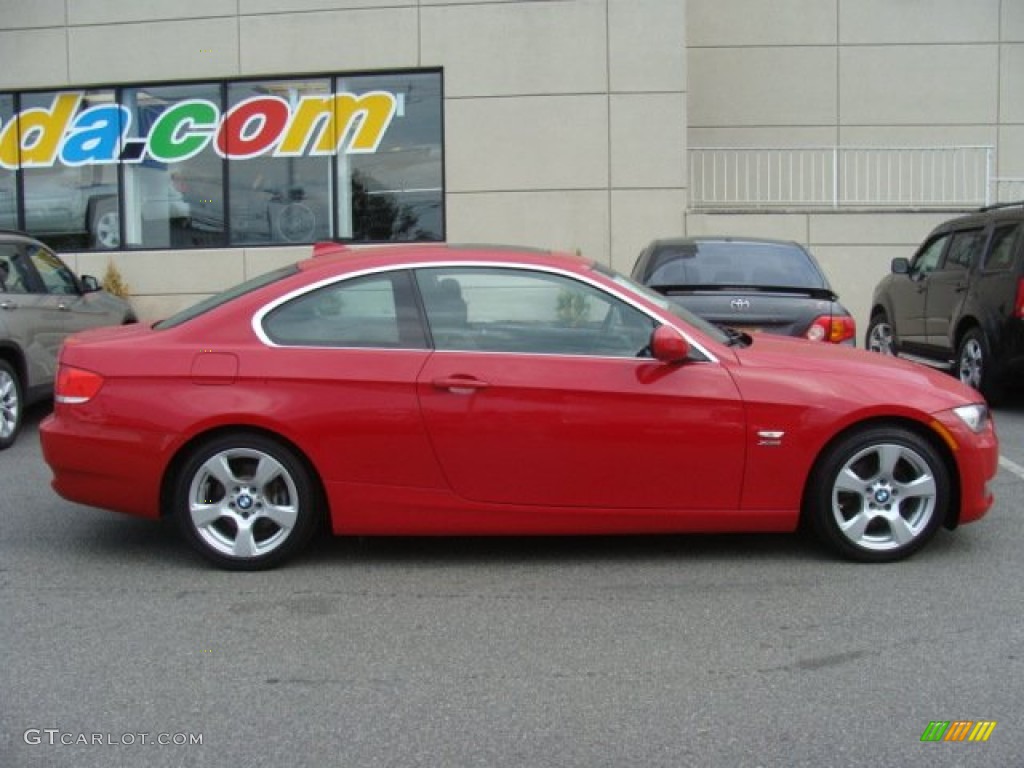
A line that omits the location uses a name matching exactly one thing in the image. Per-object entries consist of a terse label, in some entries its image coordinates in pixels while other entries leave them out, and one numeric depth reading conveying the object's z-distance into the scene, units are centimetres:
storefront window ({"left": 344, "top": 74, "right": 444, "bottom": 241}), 1435
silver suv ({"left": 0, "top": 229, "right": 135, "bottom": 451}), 849
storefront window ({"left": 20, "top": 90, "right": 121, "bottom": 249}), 1491
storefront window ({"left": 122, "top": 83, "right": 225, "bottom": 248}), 1471
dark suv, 908
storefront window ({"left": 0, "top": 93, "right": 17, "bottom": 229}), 1504
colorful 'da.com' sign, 1444
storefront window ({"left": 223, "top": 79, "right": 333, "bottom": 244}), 1452
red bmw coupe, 502
